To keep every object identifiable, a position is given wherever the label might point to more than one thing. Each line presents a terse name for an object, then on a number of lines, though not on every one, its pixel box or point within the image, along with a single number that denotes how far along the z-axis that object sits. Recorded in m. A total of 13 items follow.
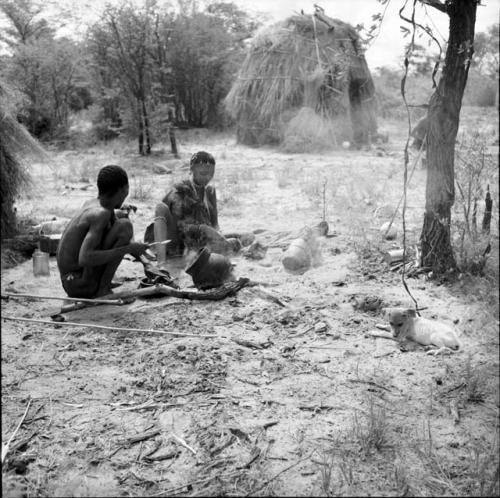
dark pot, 4.12
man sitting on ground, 3.78
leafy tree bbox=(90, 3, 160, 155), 12.84
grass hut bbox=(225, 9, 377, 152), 14.07
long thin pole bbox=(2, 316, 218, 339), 3.28
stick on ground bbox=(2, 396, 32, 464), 2.26
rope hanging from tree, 3.25
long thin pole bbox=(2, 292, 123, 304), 3.69
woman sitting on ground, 5.01
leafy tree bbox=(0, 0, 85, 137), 16.06
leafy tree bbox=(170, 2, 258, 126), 20.02
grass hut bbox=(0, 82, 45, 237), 5.72
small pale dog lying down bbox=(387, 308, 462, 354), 3.16
